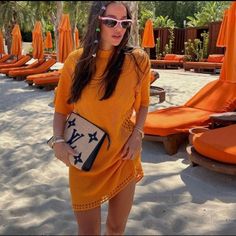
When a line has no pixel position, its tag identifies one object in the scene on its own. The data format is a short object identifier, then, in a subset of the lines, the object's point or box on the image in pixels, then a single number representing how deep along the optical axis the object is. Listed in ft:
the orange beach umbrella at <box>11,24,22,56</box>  40.00
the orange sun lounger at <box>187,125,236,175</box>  8.33
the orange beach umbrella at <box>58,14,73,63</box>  26.60
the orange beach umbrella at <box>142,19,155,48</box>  33.32
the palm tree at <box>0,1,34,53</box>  56.85
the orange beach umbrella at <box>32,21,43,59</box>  34.78
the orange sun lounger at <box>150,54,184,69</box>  41.29
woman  3.88
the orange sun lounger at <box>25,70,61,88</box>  23.80
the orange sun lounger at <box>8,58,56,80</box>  29.77
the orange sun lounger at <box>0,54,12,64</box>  43.65
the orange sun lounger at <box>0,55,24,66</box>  42.62
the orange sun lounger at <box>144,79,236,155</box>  10.92
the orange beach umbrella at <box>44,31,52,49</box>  54.08
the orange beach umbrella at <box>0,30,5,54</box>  45.27
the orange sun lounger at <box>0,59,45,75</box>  32.09
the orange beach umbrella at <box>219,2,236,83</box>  13.06
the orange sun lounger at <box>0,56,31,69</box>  35.78
